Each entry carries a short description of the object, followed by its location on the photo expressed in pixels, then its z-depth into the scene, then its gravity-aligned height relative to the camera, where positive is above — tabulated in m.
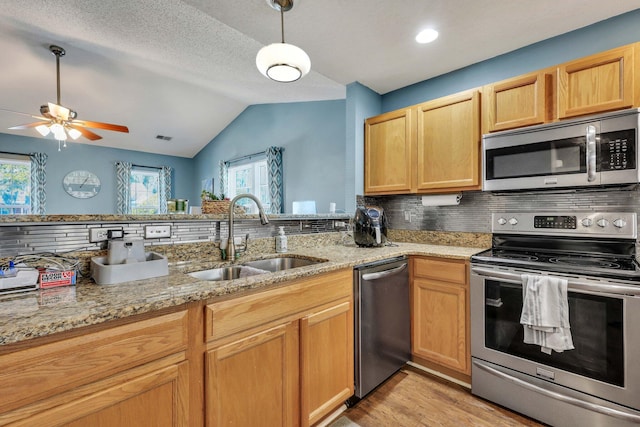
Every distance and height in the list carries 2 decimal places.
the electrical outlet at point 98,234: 1.27 -0.09
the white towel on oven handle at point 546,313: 1.43 -0.54
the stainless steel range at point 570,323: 1.32 -0.60
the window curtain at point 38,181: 4.84 +0.58
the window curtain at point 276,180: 4.49 +0.52
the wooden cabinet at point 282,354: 1.05 -0.63
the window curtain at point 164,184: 6.42 +0.68
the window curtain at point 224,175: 5.83 +0.79
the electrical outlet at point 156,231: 1.42 -0.09
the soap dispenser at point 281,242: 1.94 -0.21
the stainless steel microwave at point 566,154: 1.53 +0.34
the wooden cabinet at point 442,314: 1.84 -0.72
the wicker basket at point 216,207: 1.94 +0.04
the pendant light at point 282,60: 1.51 +0.83
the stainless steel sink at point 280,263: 1.77 -0.33
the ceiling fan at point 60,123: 2.91 +1.04
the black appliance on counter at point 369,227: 2.26 -0.13
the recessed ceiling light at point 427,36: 1.91 +1.22
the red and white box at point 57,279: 1.02 -0.24
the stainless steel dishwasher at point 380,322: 1.65 -0.71
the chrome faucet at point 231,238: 1.60 -0.15
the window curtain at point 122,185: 5.71 +0.59
